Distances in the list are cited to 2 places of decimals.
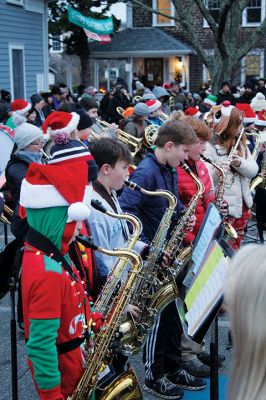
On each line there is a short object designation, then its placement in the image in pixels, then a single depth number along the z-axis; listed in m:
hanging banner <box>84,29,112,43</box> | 17.81
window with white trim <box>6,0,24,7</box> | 15.47
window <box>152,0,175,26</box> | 28.75
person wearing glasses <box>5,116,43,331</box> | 5.02
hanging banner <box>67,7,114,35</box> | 17.47
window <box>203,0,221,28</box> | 26.16
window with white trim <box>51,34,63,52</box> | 28.34
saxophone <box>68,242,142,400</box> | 2.79
